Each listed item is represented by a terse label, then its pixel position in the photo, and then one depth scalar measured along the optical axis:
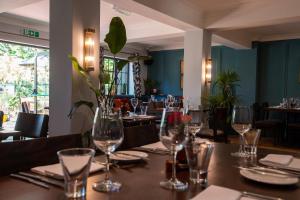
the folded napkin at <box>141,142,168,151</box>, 1.48
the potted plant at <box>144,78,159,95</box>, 9.49
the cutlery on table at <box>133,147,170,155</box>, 1.42
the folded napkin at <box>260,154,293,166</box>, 1.23
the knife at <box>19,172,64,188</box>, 0.89
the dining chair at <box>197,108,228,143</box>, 4.19
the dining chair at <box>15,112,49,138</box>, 3.38
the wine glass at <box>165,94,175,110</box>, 6.46
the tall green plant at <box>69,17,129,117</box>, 2.96
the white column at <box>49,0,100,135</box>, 3.19
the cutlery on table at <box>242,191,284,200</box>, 0.80
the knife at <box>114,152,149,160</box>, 1.25
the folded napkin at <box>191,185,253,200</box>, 0.79
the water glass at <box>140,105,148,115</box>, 5.18
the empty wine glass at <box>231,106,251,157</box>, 1.39
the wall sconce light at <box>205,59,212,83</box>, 5.68
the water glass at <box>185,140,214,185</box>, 0.95
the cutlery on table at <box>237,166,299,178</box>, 1.03
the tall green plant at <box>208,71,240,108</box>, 5.60
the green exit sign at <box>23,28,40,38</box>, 6.24
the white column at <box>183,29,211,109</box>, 5.51
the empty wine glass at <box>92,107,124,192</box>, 0.91
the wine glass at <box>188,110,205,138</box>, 1.27
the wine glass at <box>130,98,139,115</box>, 5.27
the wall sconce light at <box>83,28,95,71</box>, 3.34
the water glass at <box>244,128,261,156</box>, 1.37
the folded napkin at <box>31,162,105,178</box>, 0.97
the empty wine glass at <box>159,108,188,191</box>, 0.92
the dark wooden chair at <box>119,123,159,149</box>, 1.66
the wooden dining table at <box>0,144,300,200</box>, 0.81
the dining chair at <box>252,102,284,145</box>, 5.95
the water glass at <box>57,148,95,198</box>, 0.77
